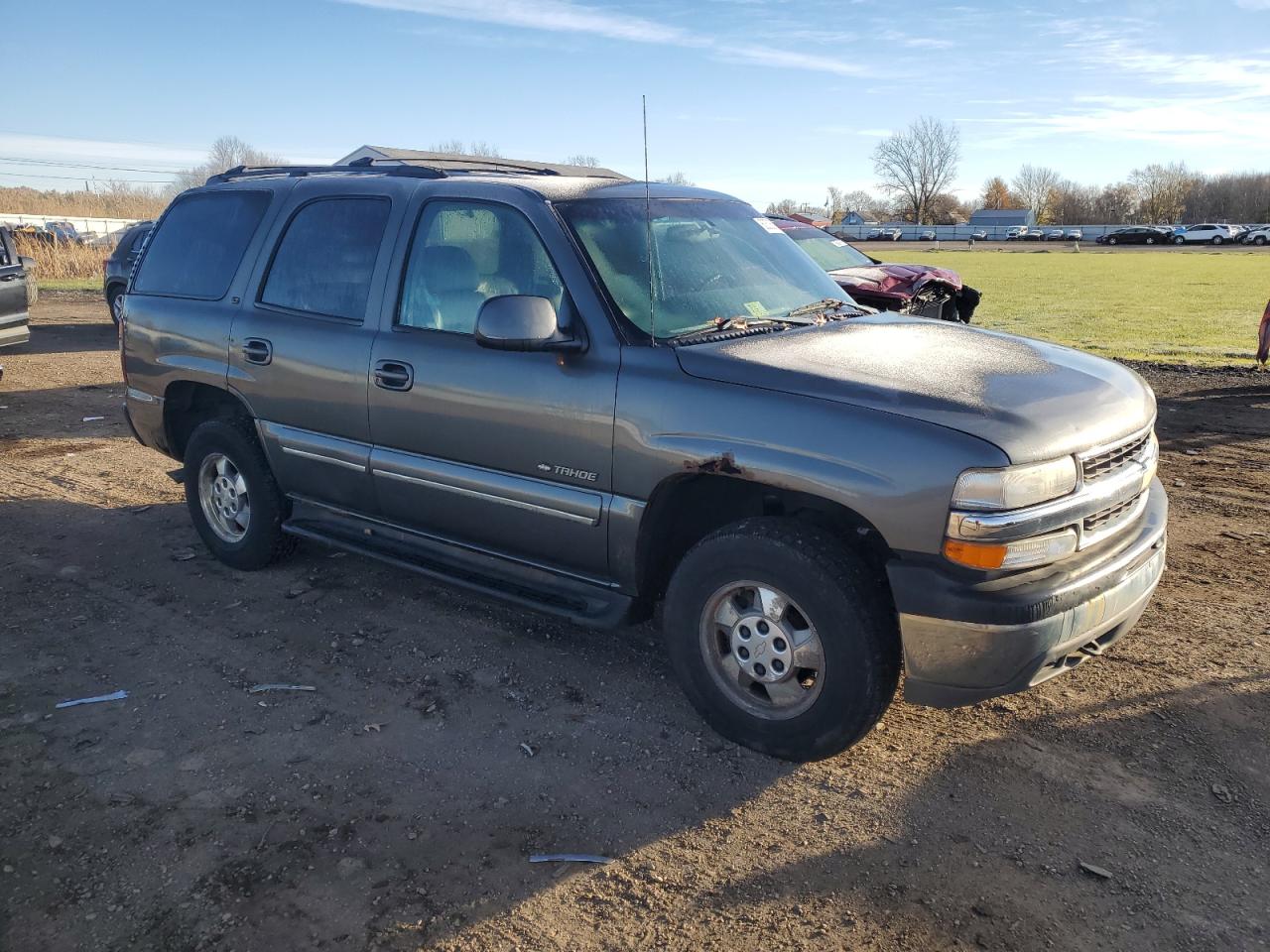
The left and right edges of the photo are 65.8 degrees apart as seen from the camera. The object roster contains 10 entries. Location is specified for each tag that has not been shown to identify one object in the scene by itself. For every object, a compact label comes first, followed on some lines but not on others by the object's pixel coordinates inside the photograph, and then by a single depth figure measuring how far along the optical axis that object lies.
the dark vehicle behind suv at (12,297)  11.00
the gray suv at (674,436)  3.10
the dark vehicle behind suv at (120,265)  14.45
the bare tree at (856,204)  134.50
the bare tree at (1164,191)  109.19
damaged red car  10.49
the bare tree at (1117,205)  114.19
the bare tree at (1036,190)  133.12
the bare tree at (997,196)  134.88
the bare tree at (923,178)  124.69
